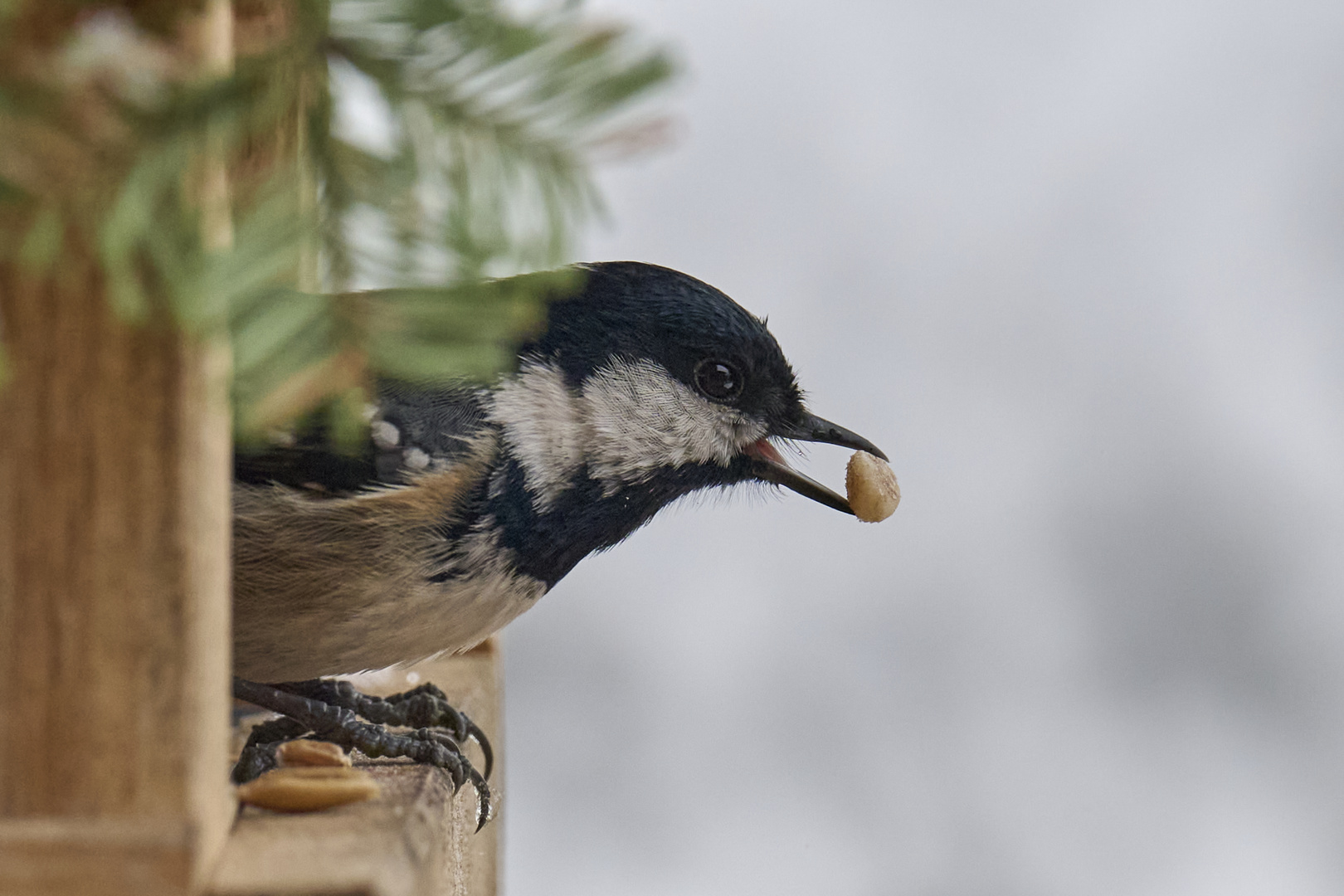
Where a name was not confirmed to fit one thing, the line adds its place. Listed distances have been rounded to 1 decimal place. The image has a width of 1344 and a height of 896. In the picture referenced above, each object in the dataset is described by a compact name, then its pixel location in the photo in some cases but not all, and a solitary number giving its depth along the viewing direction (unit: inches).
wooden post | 61.1
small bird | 72.0
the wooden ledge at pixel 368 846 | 71.0
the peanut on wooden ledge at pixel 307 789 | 71.4
